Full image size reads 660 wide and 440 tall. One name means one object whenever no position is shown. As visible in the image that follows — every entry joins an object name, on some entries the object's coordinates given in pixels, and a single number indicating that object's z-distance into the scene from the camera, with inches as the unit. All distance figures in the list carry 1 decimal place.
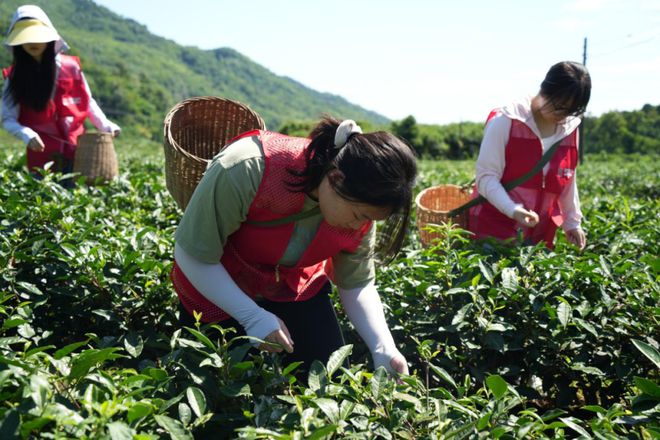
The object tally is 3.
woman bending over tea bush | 69.4
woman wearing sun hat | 145.2
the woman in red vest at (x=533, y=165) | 110.7
